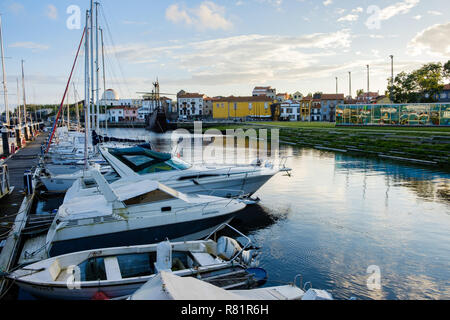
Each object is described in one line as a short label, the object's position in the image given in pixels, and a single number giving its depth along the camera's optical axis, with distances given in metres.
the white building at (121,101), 177.44
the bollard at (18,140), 40.63
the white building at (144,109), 146.29
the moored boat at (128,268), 7.36
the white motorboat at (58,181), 19.02
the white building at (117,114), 150.88
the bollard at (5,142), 32.51
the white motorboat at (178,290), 5.14
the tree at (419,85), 63.43
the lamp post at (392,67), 61.99
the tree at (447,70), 67.72
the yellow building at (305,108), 117.36
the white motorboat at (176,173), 14.96
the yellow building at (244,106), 127.75
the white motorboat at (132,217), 10.07
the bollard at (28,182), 16.66
